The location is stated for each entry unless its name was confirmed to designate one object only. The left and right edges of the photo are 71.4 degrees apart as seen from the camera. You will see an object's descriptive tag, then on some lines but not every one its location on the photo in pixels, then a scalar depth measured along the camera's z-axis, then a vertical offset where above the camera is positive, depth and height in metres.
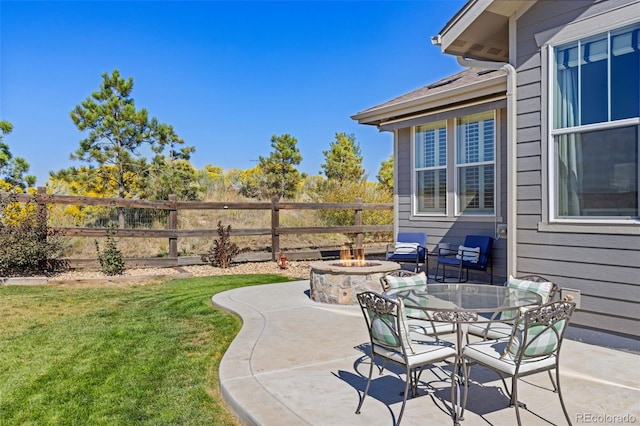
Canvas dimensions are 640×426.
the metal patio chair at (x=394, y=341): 2.67 -0.84
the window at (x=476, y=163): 7.12 +0.70
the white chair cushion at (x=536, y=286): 3.50 -0.65
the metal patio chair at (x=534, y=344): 2.49 -0.81
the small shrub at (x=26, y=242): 7.97 -0.60
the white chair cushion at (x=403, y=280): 3.74 -0.63
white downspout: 4.77 +0.37
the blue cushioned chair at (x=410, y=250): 7.95 -0.79
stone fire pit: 6.02 -1.02
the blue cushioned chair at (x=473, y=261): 6.77 -0.81
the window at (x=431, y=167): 7.86 +0.71
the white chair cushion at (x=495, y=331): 3.63 -1.06
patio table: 2.79 -0.67
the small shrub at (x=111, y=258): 8.61 -0.97
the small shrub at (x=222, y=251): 9.90 -0.96
